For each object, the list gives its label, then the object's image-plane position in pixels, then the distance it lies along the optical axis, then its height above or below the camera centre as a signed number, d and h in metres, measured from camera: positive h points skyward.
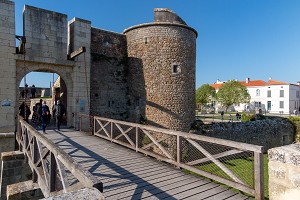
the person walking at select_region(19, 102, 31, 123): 10.69 -0.64
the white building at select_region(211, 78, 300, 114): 39.53 +0.20
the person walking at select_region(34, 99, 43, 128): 10.35 -0.80
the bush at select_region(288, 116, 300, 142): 22.08 -2.76
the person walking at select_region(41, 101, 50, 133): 9.25 -0.72
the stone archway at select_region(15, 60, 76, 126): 10.11 +1.33
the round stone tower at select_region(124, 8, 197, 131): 13.39 +1.67
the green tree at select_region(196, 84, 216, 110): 41.31 +0.76
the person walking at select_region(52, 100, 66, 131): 10.10 -0.66
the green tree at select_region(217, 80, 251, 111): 36.09 +0.66
